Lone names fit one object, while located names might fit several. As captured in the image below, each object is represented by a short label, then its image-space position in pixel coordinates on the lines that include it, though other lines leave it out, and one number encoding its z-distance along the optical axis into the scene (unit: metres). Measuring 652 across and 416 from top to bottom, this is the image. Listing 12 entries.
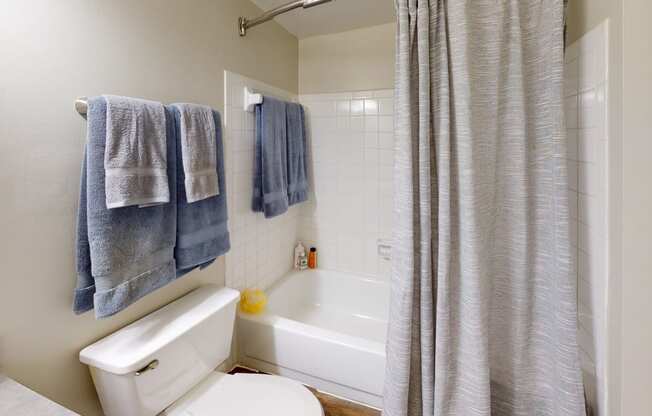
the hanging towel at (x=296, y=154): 2.12
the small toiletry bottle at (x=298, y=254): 2.47
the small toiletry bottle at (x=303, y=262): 2.47
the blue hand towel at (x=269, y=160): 1.86
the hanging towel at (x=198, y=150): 1.23
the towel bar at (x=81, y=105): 1.02
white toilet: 1.04
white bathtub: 1.53
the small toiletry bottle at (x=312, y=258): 2.48
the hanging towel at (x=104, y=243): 0.98
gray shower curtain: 0.99
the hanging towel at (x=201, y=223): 1.27
